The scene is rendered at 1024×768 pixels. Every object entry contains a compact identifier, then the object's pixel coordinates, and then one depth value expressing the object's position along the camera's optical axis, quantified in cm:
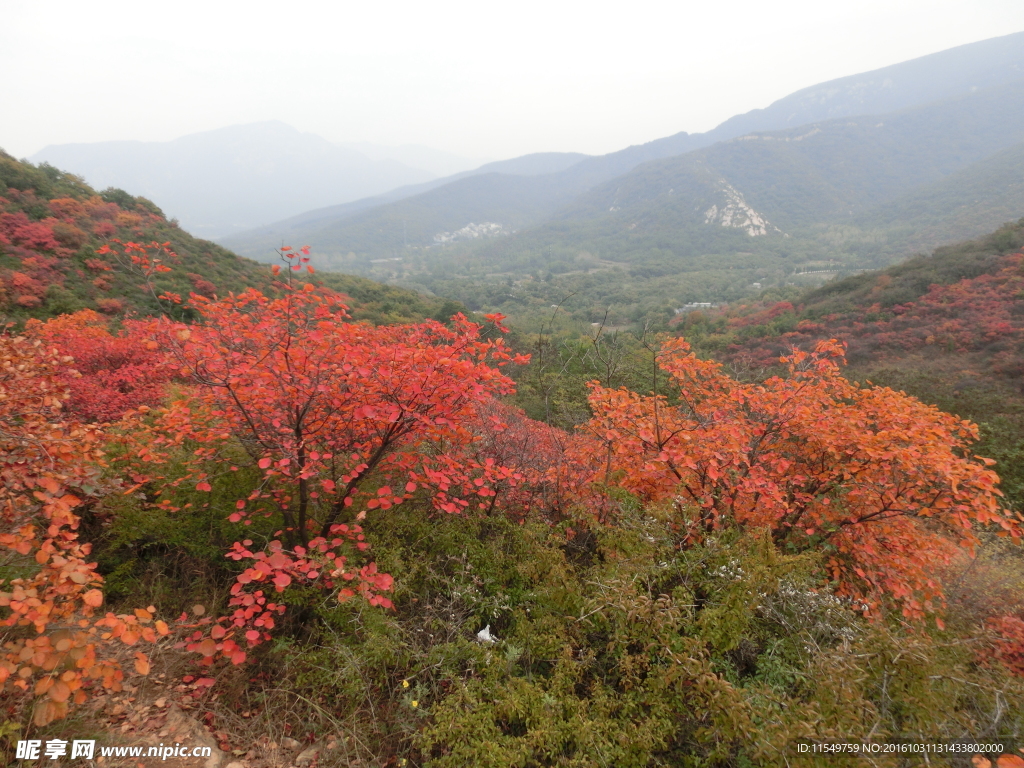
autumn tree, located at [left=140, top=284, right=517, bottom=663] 376
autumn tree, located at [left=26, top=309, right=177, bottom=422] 793
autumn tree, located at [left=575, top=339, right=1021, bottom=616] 512
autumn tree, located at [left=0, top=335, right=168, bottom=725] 234
